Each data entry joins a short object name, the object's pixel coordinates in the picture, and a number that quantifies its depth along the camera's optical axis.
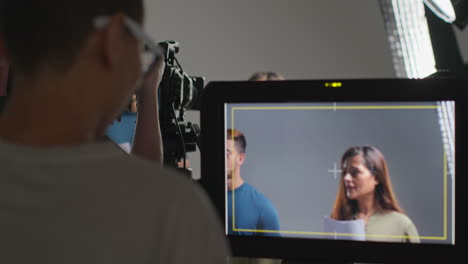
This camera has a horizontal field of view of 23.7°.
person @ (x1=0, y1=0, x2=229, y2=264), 1.47
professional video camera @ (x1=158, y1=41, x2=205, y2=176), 2.24
